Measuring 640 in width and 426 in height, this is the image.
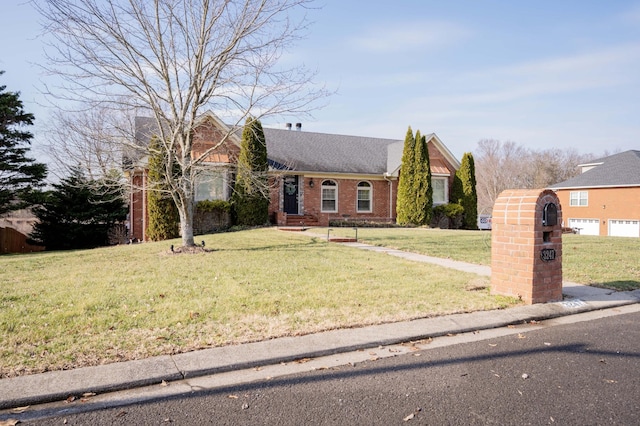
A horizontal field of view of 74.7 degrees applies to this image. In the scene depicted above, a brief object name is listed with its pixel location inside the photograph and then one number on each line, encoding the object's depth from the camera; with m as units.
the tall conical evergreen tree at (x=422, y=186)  22.70
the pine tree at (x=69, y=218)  18.03
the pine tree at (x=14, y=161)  19.12
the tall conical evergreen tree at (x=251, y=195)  19.02
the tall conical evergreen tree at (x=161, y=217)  16.89
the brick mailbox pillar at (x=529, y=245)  5.78
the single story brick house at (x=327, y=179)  20.17
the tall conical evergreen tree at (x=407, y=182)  22.94
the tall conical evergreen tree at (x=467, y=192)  24.56
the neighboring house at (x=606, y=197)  28.38
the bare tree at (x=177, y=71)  10.12
